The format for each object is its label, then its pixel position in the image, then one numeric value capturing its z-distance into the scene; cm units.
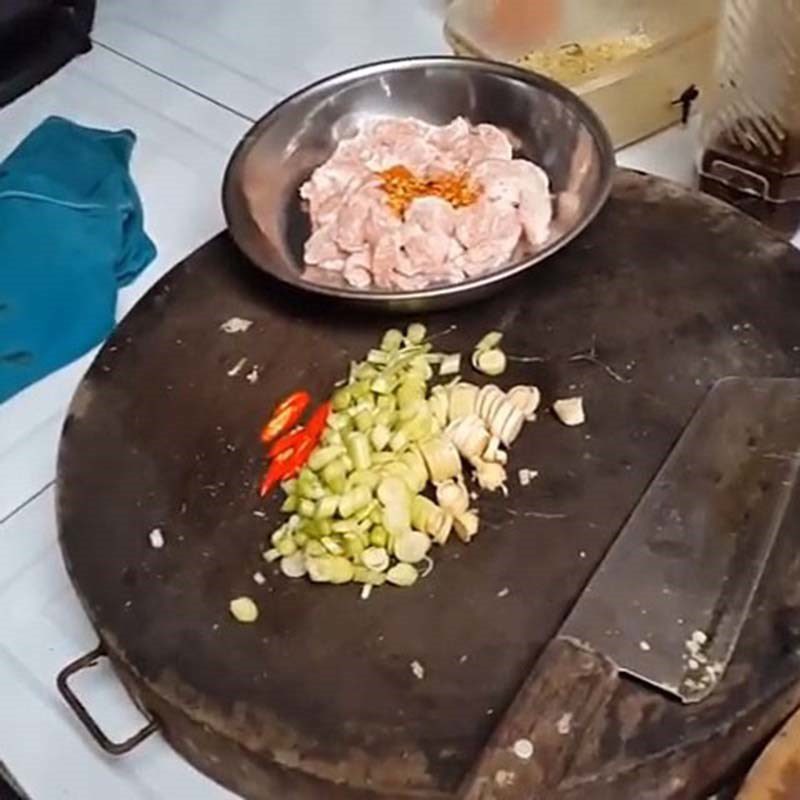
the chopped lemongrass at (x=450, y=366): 82
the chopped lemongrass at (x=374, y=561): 72
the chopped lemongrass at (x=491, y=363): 81
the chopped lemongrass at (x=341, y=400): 79
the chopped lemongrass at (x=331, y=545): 72
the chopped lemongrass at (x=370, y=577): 72
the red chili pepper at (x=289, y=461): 77
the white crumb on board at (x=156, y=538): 75
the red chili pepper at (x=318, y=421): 79
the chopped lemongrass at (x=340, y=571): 71
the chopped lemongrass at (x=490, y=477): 75
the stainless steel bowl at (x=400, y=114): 88
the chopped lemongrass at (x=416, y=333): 84
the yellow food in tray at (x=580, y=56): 104
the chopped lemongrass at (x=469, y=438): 76
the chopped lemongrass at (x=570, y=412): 78
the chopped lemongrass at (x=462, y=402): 78
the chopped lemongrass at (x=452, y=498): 74
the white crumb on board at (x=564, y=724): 62
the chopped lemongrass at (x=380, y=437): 76
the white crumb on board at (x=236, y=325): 87
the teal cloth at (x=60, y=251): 93
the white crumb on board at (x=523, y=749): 61
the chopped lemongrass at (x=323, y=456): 74
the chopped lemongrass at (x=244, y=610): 71
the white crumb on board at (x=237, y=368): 84
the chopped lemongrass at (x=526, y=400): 78
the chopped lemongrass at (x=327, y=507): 72
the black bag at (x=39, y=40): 117
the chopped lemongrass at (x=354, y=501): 72
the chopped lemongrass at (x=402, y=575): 71
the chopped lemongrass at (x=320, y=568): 72
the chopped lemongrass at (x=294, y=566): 72
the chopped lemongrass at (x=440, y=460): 75
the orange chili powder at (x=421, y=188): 88
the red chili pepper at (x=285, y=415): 80
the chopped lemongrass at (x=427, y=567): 72
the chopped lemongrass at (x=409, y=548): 72
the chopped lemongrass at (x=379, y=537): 72
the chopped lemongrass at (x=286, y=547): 73
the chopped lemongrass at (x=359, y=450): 75
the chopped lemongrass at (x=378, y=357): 82
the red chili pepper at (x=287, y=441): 79
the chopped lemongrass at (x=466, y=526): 73
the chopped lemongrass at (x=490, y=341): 83
